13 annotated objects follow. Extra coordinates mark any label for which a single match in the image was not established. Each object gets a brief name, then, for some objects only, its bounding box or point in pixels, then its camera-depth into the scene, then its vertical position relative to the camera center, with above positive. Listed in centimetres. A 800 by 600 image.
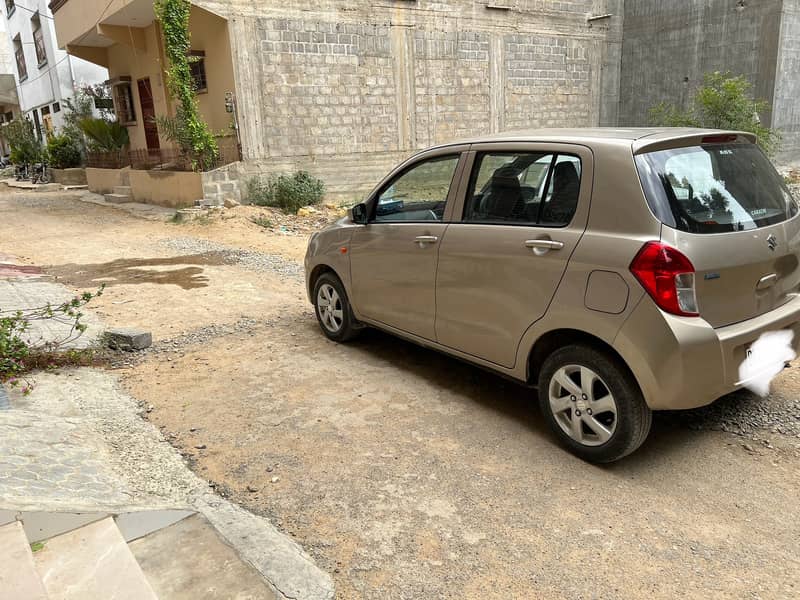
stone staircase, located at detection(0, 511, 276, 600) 223 -153
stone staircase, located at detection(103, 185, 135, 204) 1750 -108
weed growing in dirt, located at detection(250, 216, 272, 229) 1288 -148
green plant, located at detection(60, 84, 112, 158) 2331 +174
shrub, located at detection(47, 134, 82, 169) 2416 +29
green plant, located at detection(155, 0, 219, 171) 1327 +134
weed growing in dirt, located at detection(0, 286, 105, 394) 454 -147
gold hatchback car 305 -72
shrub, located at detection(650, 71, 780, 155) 1418 +32
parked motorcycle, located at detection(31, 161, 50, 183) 2484 -49
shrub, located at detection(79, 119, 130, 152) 1962 +73
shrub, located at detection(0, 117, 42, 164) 2672 +81
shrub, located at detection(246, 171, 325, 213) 1450 -99
